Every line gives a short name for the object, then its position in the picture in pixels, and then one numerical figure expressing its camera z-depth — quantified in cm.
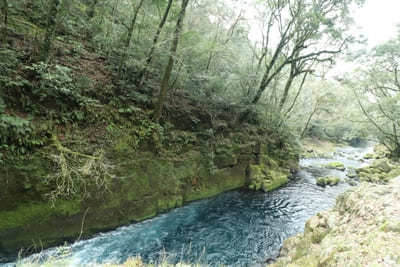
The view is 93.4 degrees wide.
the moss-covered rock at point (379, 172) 1407
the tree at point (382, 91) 1304
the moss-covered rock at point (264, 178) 1141
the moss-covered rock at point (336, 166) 1783
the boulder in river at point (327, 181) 1293
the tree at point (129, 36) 738
